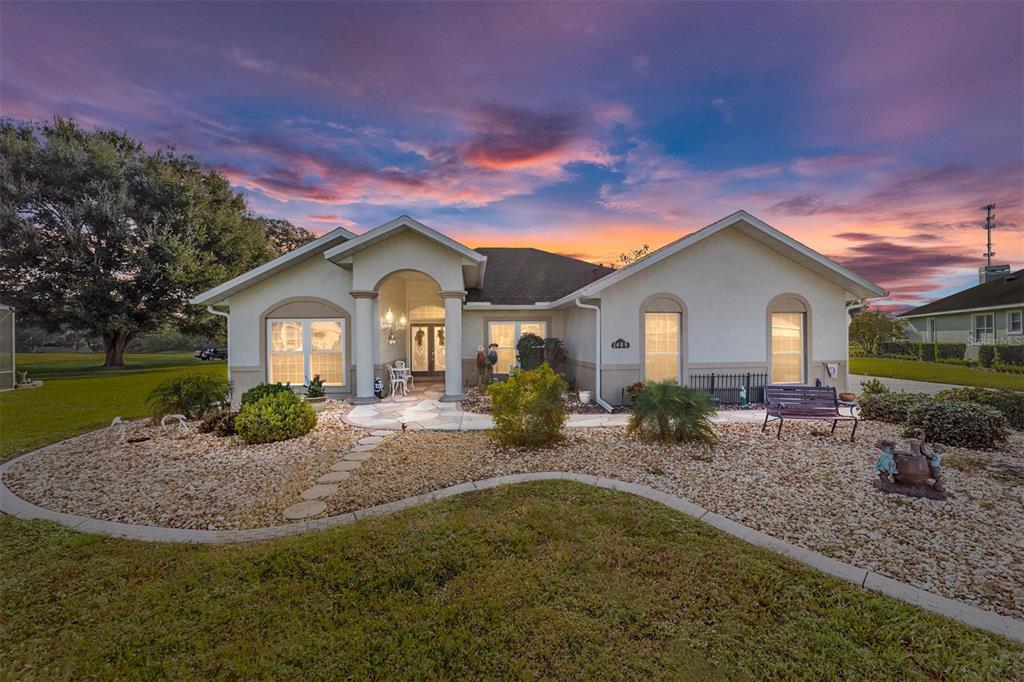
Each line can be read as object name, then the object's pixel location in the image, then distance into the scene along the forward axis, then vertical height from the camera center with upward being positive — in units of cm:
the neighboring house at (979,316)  2367 +154
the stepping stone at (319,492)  542 -208
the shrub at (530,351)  1357 -36
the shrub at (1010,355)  2088 -90
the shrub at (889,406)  906 -157
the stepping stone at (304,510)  485 -210
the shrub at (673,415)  732 -139
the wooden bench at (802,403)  804 -133
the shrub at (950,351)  2581 -82
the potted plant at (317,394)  1067 -146
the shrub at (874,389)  1037 -132
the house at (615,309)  1136 +93
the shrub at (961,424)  713 -157
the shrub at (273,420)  786 -156
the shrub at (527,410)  727 -127
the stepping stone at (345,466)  642 -204
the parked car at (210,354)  3511 -117
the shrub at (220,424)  841 -175
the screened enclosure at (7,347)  1585 -19
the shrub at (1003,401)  840 -132
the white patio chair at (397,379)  1317 -126
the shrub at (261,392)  827 -106
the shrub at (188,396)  913 -125
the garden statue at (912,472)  513 -174
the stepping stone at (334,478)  594 -205
